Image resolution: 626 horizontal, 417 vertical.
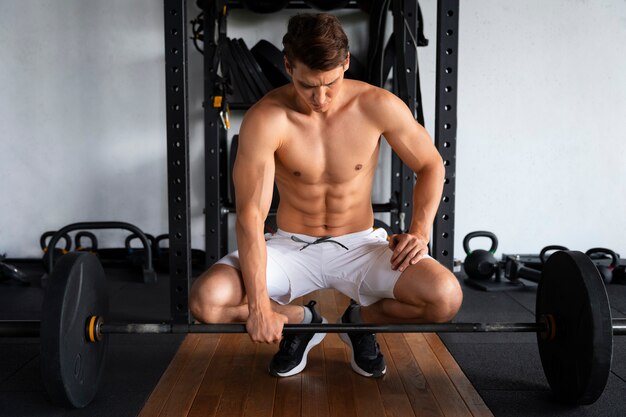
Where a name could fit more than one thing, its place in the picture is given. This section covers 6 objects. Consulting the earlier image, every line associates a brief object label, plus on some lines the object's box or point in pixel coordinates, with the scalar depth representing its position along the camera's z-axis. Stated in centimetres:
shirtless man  154
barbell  140
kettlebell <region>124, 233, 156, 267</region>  319
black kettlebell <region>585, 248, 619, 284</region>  289
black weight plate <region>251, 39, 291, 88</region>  302
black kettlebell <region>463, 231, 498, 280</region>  294
